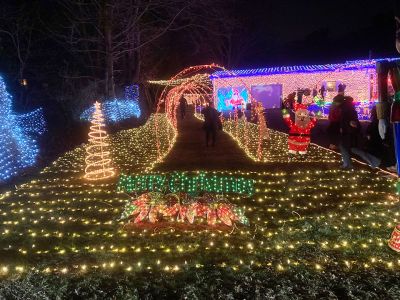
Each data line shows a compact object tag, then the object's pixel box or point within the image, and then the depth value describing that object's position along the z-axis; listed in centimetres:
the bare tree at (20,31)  2355
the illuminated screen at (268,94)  3034
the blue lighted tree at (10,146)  1059
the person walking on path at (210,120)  1417
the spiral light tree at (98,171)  1009
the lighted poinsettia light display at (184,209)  609
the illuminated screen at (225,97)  3007
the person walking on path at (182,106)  3056
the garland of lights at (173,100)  1971
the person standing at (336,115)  941
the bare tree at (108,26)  2477
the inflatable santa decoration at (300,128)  1056
